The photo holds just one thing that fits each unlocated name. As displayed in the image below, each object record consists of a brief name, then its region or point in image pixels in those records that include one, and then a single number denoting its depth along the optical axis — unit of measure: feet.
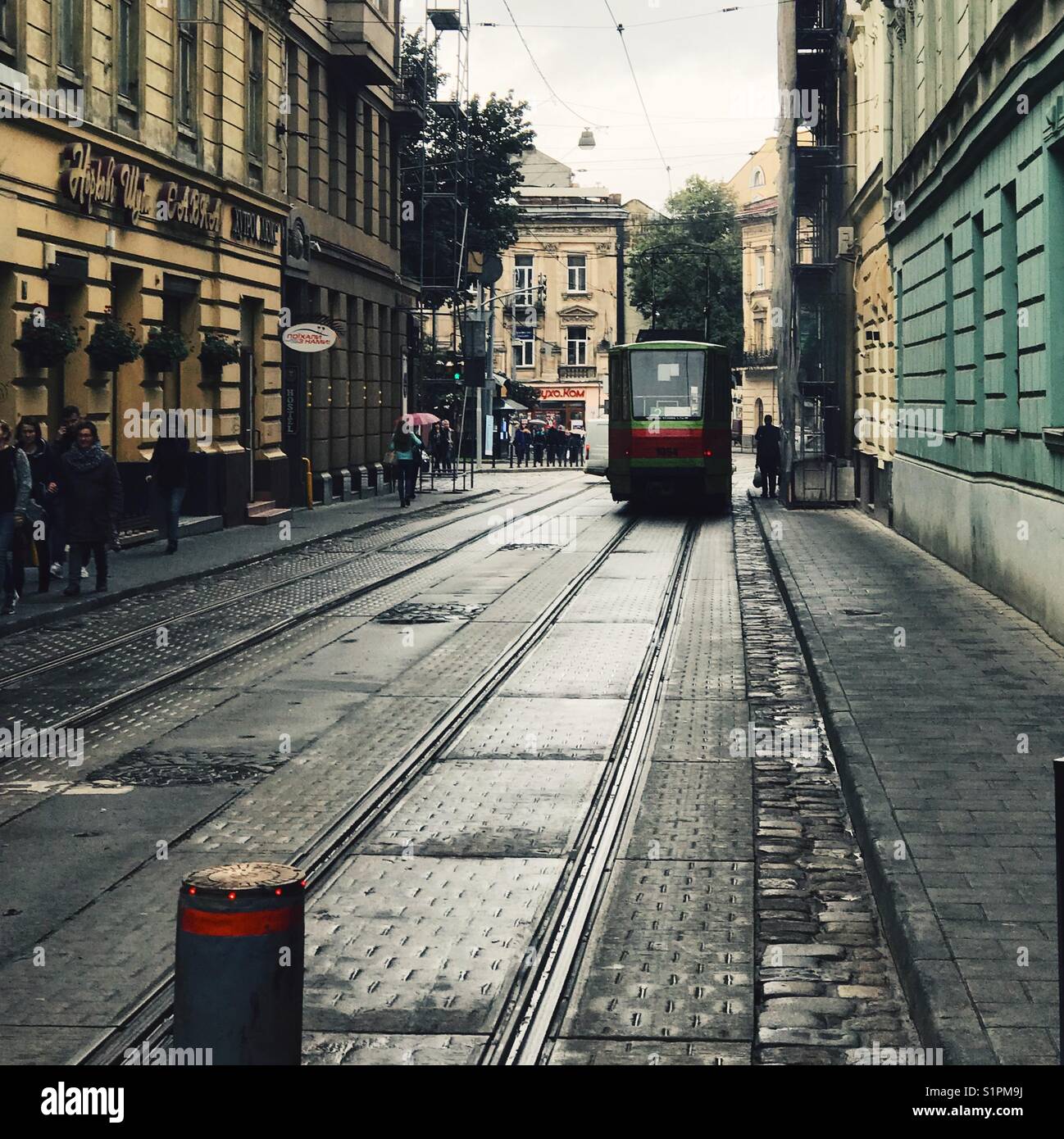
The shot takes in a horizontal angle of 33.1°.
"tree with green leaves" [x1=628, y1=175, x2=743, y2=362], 289.53
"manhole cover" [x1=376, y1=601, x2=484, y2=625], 53.26
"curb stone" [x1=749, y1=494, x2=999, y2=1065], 16.15
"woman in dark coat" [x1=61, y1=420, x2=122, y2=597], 56.59
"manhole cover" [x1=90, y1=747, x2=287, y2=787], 30.42
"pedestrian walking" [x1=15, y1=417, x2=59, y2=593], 57.31
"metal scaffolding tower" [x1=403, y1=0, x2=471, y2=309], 168.86
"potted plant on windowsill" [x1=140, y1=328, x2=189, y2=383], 77.00
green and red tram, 101.96
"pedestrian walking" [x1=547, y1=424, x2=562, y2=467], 215.51
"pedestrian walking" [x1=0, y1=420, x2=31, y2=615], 50.98
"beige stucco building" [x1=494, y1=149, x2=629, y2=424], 299.79
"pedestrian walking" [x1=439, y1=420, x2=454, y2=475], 165.89
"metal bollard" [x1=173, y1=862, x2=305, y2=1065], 12.50
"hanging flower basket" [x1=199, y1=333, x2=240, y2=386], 86.07
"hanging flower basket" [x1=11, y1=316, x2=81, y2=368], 63.26
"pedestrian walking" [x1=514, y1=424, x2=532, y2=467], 209.15
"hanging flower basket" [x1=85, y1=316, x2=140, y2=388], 70.18
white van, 170.91
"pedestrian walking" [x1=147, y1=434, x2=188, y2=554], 71.05
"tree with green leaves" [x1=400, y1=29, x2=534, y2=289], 177.06
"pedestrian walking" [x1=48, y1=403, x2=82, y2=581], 59.57
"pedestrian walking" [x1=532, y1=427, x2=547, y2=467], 218.79
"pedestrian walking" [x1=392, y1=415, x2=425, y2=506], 114.21
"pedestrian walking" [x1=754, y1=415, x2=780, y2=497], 123.44
